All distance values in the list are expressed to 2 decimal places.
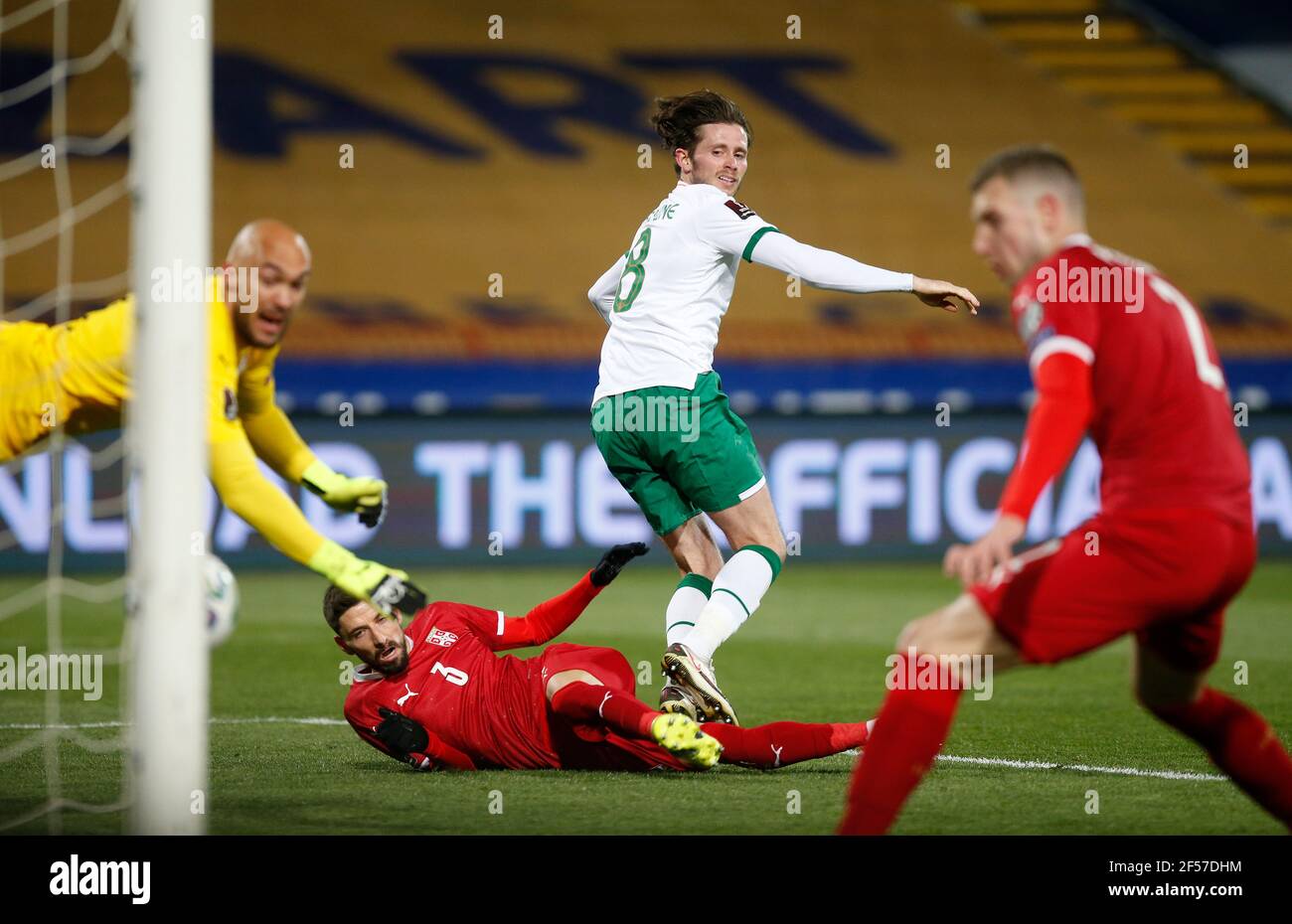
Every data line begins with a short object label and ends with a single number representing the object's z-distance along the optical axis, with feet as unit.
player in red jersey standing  22.98
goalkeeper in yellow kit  26.84
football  27.68
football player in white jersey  36.65
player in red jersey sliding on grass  33.68
